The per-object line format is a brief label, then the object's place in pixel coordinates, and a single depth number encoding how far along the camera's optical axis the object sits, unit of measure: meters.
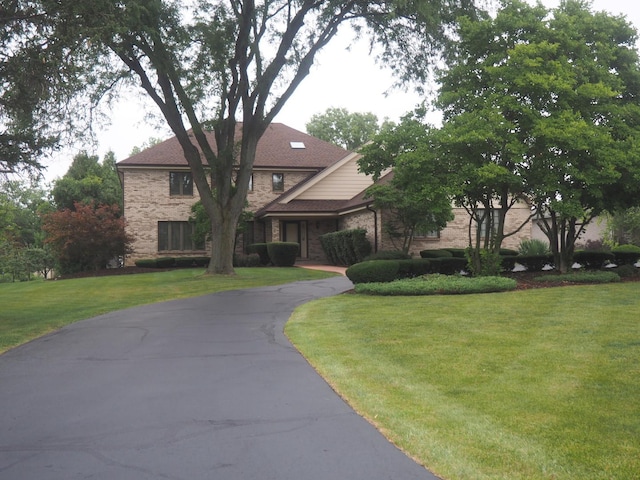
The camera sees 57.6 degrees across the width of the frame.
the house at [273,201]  30.70
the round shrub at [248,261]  30.25
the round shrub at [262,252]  30.79
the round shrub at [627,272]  18.22
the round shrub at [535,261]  20.89
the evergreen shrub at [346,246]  25.83
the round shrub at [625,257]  22.69
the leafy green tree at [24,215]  38.04
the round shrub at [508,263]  19.69
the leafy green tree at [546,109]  15.03
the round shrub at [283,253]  28.53
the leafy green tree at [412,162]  15.67
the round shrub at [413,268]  16.48
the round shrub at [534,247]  26.00
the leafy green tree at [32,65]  10.03
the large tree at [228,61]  18.58
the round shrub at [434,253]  26.47
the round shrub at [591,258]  21.45
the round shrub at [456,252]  27.06
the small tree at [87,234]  27.56
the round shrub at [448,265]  18.17
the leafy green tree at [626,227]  33.81
